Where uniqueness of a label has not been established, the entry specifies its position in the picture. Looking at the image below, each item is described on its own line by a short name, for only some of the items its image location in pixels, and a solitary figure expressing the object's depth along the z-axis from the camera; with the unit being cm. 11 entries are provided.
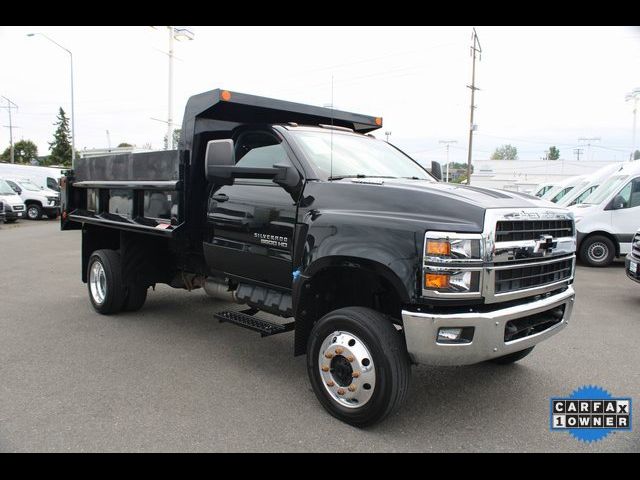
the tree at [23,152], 7375
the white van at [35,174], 2880
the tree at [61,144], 6794
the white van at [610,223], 1205
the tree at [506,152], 13350
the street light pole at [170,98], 2116
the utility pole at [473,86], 3441
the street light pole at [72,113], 2428
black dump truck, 334
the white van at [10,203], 2139
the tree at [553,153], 12718
